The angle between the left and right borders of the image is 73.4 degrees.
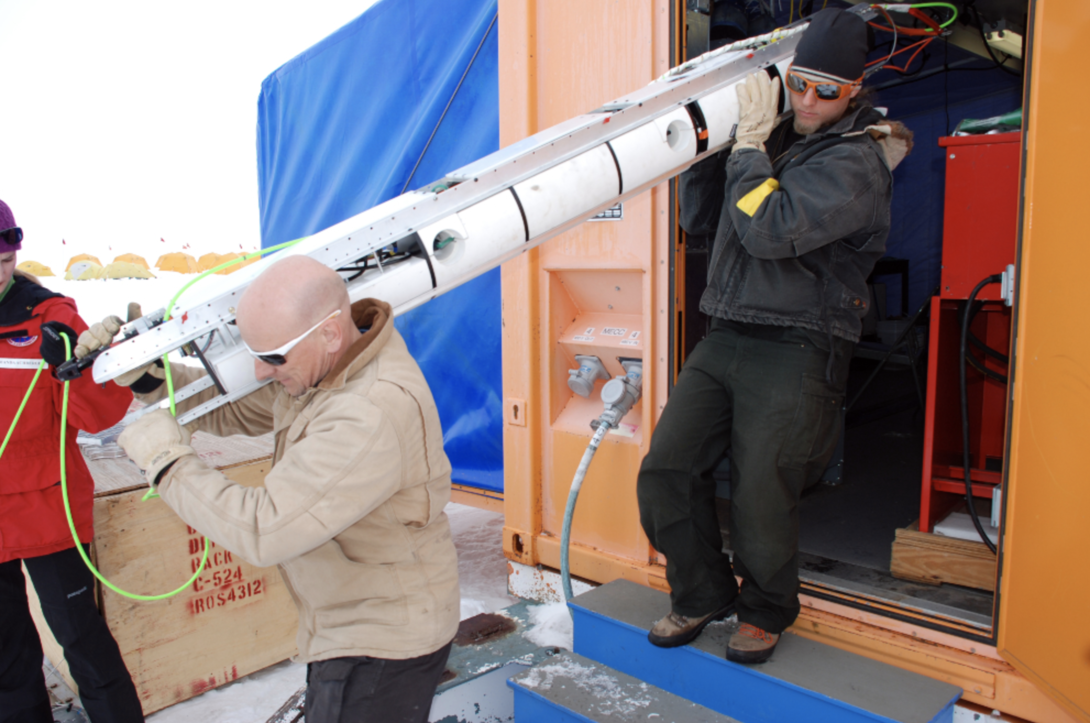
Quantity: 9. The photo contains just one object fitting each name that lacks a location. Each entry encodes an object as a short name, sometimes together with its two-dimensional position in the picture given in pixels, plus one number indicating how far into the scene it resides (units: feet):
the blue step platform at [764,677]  6.61
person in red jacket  7.00
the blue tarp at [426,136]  13.73
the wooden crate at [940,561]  8.18
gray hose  9.23
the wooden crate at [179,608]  8.77
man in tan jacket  4.56
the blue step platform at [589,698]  7.52
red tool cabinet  8.46
